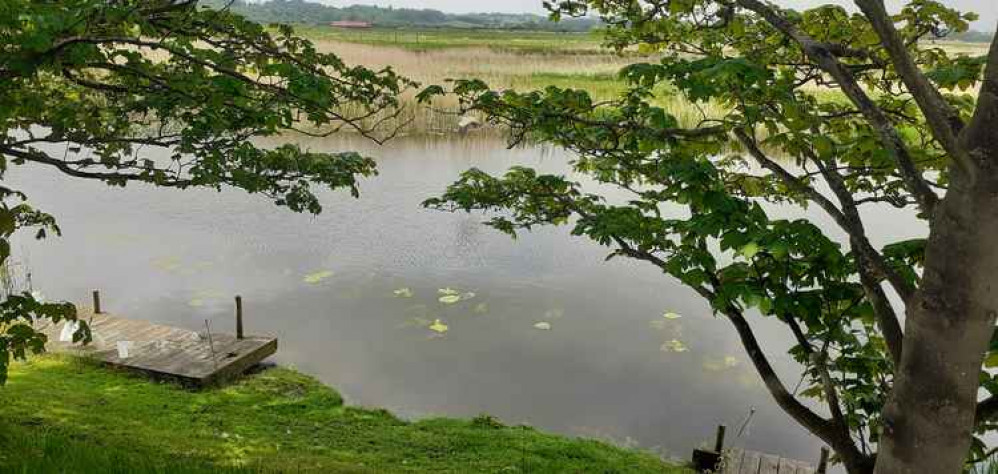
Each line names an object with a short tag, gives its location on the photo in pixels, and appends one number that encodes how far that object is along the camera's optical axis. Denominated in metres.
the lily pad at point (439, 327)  10.43
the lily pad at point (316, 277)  12.02
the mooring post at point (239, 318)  9.34
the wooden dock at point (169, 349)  8.46
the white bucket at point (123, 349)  8.68
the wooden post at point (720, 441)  7.28
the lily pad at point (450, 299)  11.31
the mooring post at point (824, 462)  6.71
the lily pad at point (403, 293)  11.55
